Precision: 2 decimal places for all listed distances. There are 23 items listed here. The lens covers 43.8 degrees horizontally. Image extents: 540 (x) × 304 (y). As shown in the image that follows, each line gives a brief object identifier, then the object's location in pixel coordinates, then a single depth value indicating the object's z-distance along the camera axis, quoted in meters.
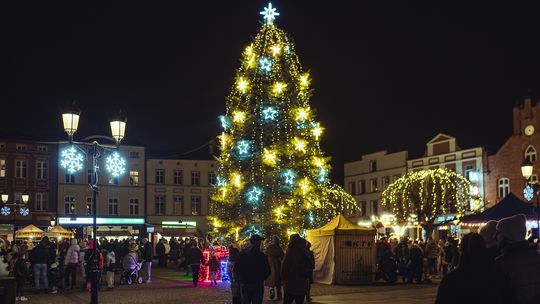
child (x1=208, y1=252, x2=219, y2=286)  23.80
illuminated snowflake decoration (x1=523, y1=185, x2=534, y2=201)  27.72
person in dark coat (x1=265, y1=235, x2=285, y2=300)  18.67
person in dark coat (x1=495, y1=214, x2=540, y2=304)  5.36
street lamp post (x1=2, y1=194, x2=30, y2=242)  38.39
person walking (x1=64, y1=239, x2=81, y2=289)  23.38
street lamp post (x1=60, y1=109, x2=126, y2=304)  15.86
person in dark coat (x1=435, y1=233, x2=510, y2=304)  4.78
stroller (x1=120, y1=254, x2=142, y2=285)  25.67
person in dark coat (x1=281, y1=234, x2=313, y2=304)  11.75
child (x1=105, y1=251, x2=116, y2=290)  23.64
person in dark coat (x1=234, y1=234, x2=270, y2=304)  11.78
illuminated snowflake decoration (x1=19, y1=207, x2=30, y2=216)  48.70
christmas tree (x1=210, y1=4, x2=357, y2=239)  25.64
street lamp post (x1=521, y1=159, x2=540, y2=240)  22.30
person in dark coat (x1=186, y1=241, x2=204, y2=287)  23.71
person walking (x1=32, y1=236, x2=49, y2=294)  22.08
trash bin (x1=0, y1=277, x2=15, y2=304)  9.86
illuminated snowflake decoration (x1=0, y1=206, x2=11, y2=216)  44.22
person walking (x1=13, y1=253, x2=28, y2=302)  20.33
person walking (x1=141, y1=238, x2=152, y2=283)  27.05
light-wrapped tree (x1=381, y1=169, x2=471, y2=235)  46.47
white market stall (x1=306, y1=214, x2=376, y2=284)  23.41
